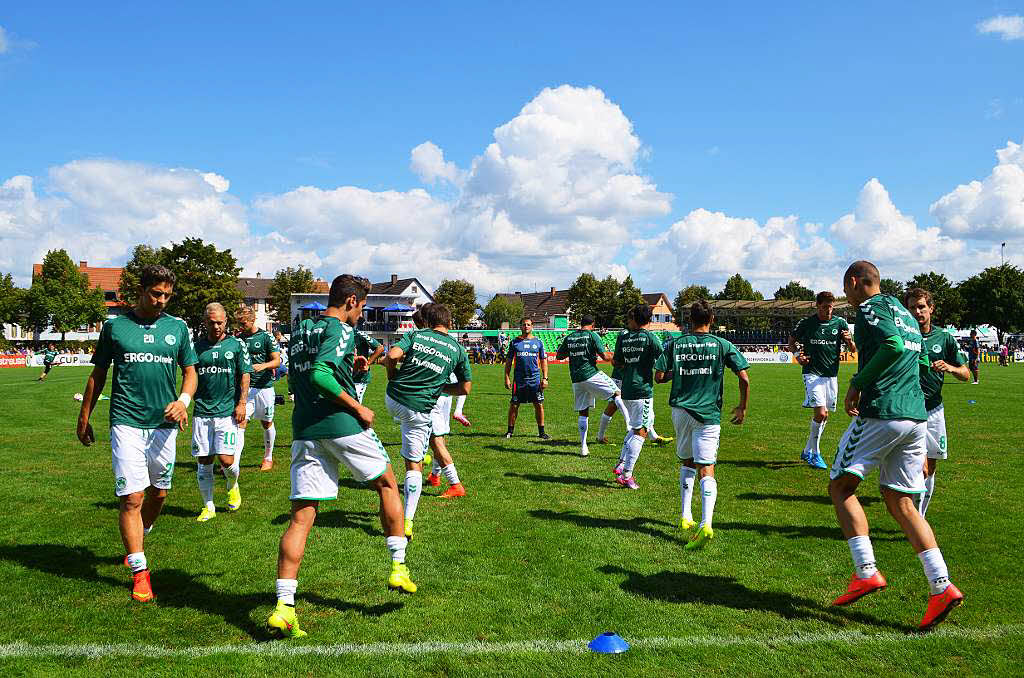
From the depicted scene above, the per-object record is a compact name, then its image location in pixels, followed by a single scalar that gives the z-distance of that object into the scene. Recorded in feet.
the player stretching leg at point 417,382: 21.52
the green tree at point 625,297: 293.02
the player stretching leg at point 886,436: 14.55
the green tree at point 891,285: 382.36
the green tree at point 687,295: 382.26
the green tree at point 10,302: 243.60
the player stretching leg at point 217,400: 23.45
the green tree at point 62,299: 236.22
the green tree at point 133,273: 232.12
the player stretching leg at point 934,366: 19.99
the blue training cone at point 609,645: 12.98
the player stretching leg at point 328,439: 14.16
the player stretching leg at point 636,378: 27.81
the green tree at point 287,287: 280.10
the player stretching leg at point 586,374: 35.60
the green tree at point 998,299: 260.83
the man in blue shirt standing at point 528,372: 40.42
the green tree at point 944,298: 281.54
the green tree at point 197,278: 213.87
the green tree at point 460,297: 299.79
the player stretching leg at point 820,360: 32.58
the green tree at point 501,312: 315.99
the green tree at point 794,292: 488.85
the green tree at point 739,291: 450.71
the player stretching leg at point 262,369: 28.35
